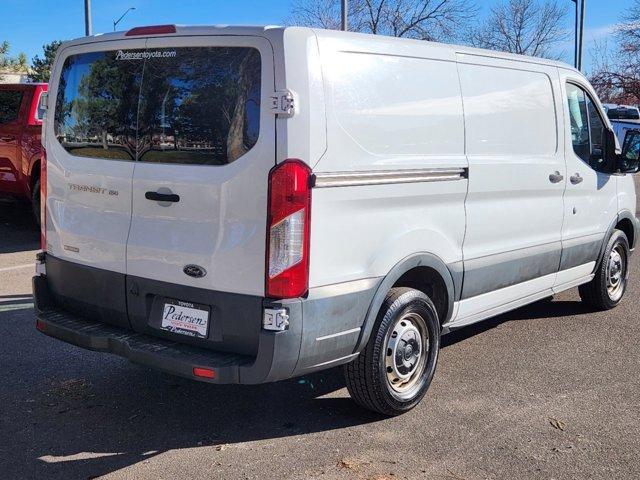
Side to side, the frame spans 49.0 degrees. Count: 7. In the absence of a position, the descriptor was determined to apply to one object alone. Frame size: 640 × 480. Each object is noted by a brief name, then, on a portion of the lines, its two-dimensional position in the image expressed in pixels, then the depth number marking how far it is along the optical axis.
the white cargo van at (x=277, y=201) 3.42
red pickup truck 10.18
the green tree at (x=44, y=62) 58.19
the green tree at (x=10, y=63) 56.15
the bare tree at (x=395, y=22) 28.12
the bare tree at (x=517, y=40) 37.00
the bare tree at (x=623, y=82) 40.03
